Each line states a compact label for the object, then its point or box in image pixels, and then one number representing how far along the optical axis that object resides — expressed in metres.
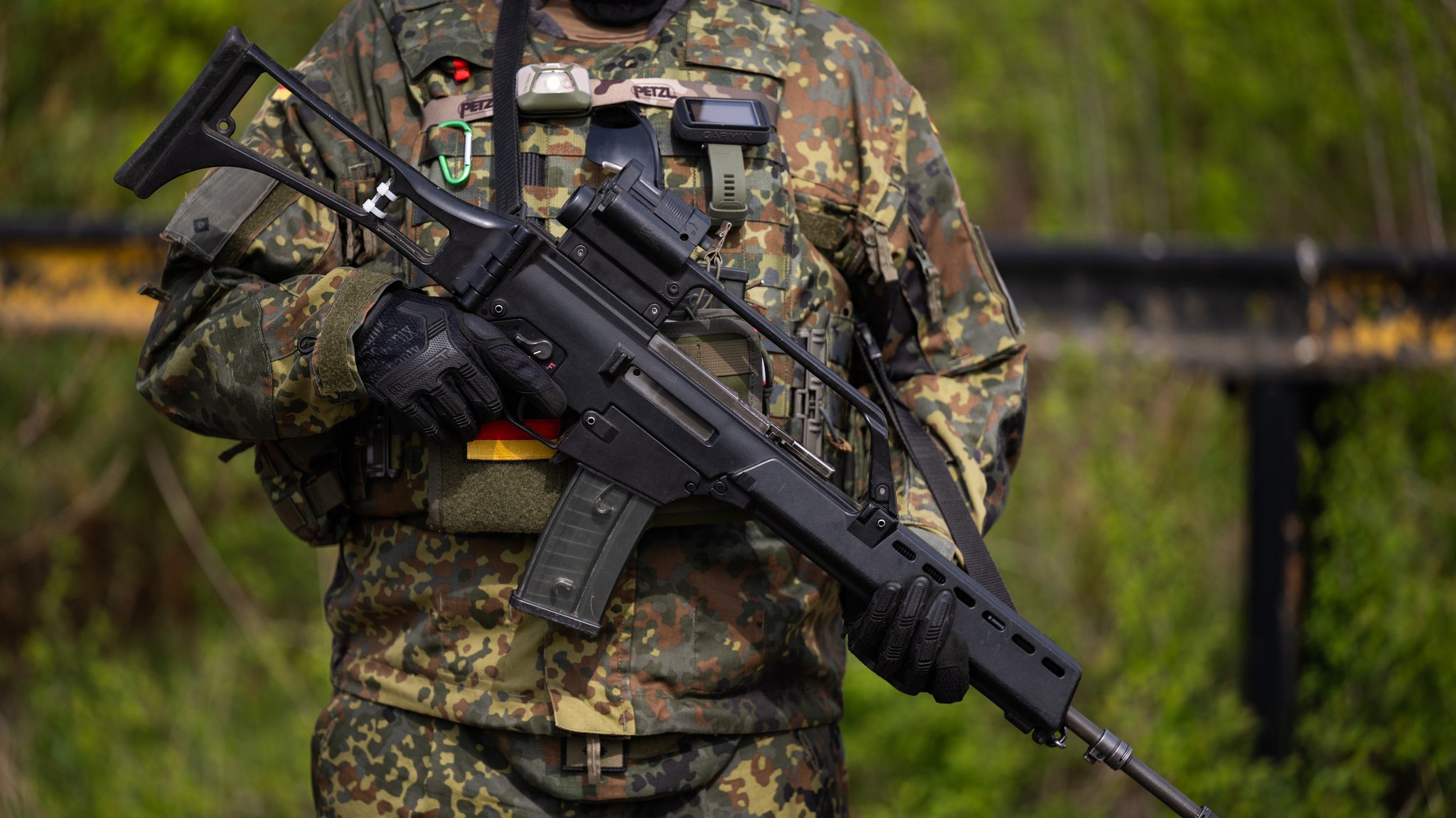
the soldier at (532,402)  5.40
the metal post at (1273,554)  6.86
